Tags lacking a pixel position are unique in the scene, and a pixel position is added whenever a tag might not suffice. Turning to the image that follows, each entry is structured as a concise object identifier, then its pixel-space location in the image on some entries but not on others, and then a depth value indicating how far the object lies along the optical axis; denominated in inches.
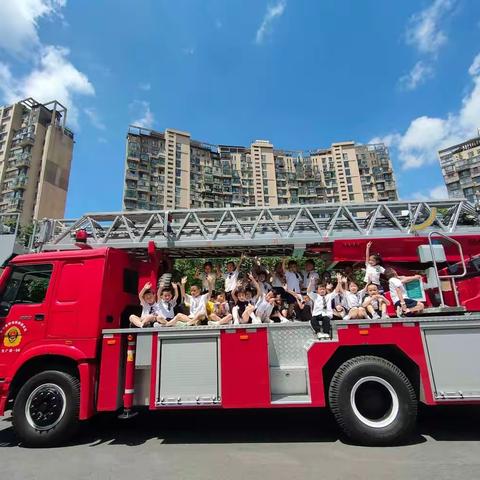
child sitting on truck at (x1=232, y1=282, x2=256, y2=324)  232.4
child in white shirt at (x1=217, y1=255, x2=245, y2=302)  277.1
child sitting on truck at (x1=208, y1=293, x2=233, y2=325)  216.9
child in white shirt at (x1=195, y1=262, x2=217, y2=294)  274.4
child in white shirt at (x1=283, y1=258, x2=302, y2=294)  278.7
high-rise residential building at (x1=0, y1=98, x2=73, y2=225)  2522.1
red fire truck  184.5
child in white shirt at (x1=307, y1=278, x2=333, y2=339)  198.4
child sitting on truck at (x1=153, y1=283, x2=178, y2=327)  229.9
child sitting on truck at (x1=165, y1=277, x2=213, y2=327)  223.1
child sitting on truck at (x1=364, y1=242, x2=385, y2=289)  234.8
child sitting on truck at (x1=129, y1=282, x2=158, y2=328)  220.5
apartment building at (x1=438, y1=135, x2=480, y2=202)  3036.4
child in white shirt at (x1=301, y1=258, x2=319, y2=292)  277.6
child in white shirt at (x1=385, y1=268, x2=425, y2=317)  209.9
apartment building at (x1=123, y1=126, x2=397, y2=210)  3090.6
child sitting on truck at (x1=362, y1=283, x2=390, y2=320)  212.4
